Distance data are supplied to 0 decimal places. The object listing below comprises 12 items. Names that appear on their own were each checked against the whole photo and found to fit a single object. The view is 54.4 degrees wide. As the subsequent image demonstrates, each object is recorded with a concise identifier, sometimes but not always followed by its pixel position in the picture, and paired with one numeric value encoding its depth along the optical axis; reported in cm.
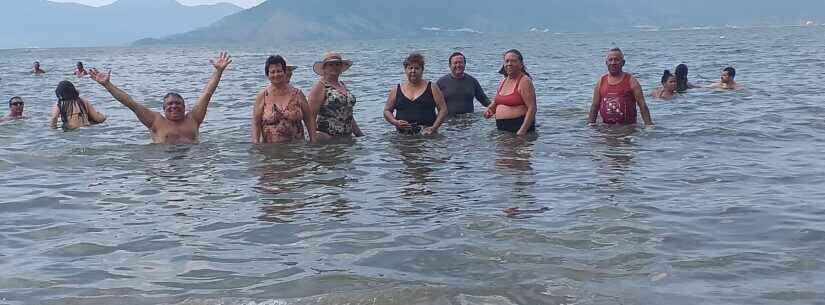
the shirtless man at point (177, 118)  1023
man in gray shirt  1397
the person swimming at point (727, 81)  1888
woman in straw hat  1073
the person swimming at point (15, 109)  1633
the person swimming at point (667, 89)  1764
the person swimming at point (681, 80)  1842
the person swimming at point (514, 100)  1121
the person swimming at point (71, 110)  1383
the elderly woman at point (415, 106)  1159
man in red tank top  1177
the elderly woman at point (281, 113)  1038
